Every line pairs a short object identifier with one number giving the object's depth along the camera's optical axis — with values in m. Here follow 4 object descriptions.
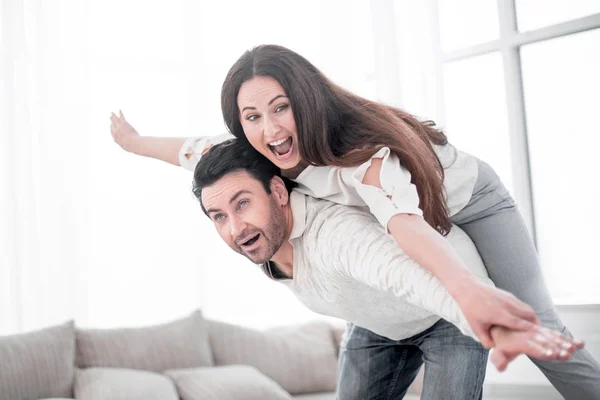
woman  1.40
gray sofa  2.91
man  1.56
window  3.40
